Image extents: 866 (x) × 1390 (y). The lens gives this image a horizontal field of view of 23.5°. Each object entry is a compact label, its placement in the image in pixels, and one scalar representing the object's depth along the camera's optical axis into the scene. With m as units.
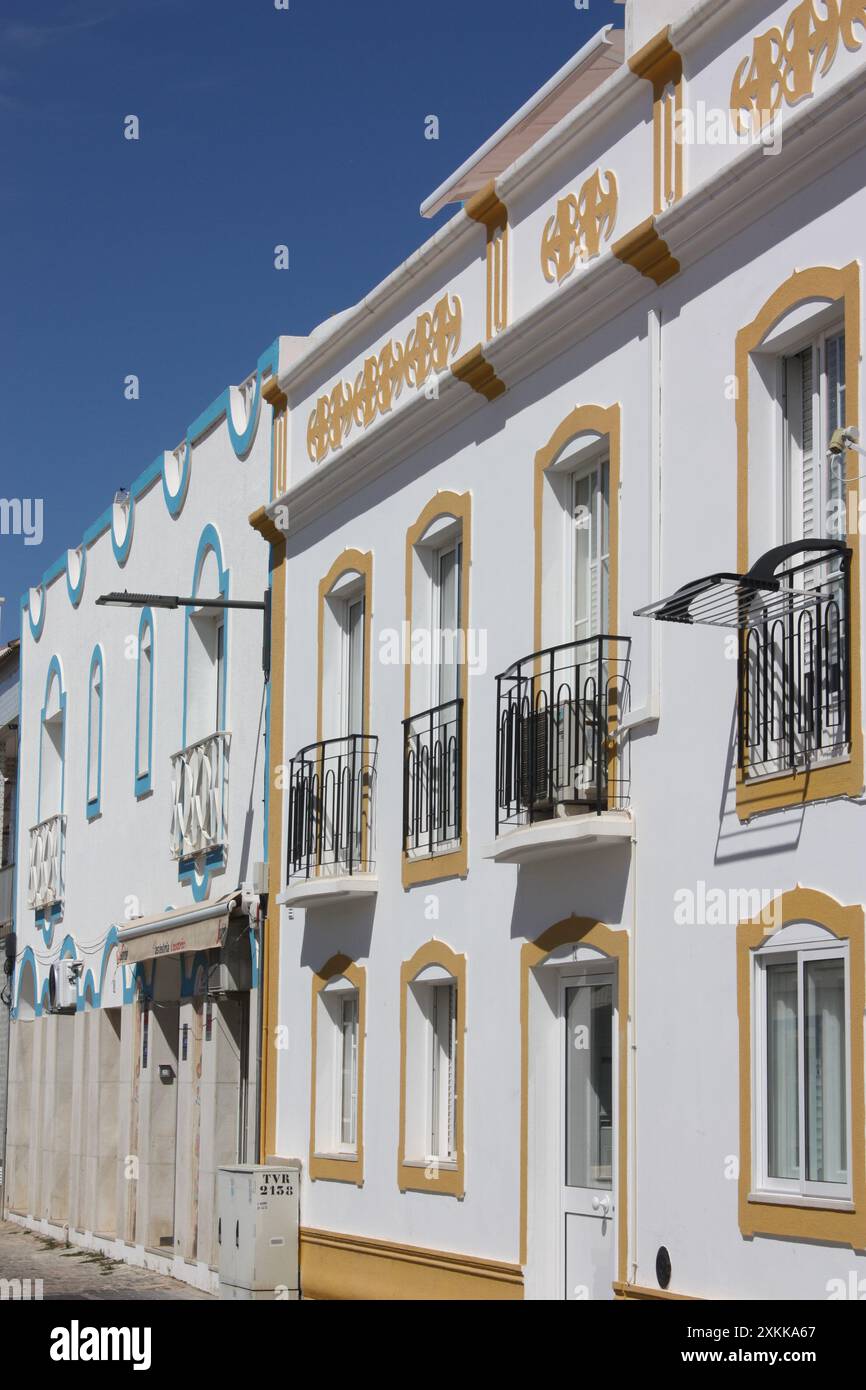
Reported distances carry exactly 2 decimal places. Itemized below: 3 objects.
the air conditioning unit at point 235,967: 18.50
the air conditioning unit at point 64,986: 25.47
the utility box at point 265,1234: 16.42
